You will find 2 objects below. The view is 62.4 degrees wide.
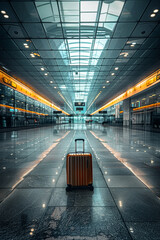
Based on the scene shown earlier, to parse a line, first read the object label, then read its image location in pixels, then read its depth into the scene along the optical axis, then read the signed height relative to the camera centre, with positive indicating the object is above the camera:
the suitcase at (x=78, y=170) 3.14 -1.22
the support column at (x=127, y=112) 28.92 +1.47
